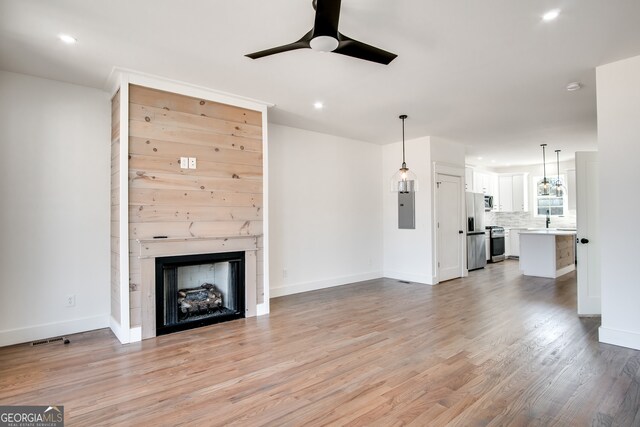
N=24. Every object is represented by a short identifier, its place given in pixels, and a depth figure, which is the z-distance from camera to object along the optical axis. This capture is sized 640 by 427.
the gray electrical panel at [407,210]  6.16
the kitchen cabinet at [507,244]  9.26
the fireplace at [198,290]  3.51
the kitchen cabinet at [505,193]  9.59
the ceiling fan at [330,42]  1.86
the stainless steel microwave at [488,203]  9.32
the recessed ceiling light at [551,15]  2.30
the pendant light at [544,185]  6.80
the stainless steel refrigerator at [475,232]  7.23
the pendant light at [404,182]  4.41
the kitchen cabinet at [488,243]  8.45
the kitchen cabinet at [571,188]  8.46
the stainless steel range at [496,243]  8.50
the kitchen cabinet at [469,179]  8.18
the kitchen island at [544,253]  6.40
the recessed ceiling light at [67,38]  2.63
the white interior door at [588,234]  3.87
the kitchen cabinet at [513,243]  9.22
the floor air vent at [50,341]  3.23
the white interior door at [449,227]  6.09
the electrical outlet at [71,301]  3.49
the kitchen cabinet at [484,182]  8.82
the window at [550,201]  8.72
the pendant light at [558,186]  7.80
